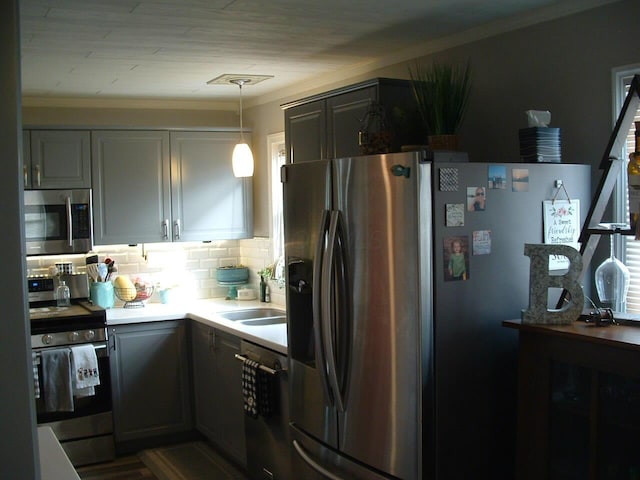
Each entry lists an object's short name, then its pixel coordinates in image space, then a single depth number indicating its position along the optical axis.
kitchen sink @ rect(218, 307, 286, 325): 4.89
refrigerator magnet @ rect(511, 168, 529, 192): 2.71
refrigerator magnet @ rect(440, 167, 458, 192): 2.53
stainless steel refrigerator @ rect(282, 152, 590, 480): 2.53
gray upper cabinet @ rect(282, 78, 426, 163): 3.19
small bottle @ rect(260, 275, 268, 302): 5.23
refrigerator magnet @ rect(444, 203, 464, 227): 2.54
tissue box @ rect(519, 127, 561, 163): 2.80
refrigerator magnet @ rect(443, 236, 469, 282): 2.54
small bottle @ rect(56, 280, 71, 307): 4.88
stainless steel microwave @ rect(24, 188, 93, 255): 4.76
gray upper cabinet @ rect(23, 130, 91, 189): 4.79
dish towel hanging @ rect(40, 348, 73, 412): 4.36
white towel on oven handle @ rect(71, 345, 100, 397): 4.43
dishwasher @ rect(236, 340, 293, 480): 3.61
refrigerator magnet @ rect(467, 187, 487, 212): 2.59
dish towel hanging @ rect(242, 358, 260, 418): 3.76
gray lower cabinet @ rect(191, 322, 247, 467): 4.33
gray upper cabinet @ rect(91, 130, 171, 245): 4.97
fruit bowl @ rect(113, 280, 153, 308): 5.10
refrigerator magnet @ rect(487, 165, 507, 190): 2.65
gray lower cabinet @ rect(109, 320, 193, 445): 4.76
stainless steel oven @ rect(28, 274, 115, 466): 4.41
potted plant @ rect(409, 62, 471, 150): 2.85
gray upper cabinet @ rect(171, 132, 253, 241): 5.19
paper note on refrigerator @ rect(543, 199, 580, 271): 2.79
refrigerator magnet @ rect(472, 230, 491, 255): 2.62
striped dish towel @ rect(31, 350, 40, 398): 4.34
